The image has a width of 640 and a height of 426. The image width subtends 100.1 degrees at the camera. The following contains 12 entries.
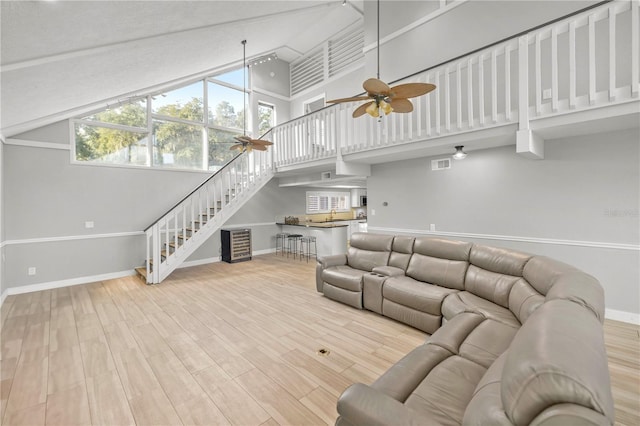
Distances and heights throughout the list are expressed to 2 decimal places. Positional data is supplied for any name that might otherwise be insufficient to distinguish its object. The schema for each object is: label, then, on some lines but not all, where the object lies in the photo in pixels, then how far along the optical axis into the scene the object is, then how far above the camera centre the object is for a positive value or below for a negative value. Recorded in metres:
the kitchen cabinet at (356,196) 11.33 +0.46
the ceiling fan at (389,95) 2.85 +1.27
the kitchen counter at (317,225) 7.45 -0.50
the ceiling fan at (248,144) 5.25 +1.31
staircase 5.43 -0.03
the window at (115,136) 5.51 +1.62
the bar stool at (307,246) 7.73 -1.16
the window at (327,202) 9.73 +0.21
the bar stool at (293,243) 7.96 -1.11
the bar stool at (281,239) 8.53 -1.01
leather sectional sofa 0.87 -0.88
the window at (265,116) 8.58 +3.01
